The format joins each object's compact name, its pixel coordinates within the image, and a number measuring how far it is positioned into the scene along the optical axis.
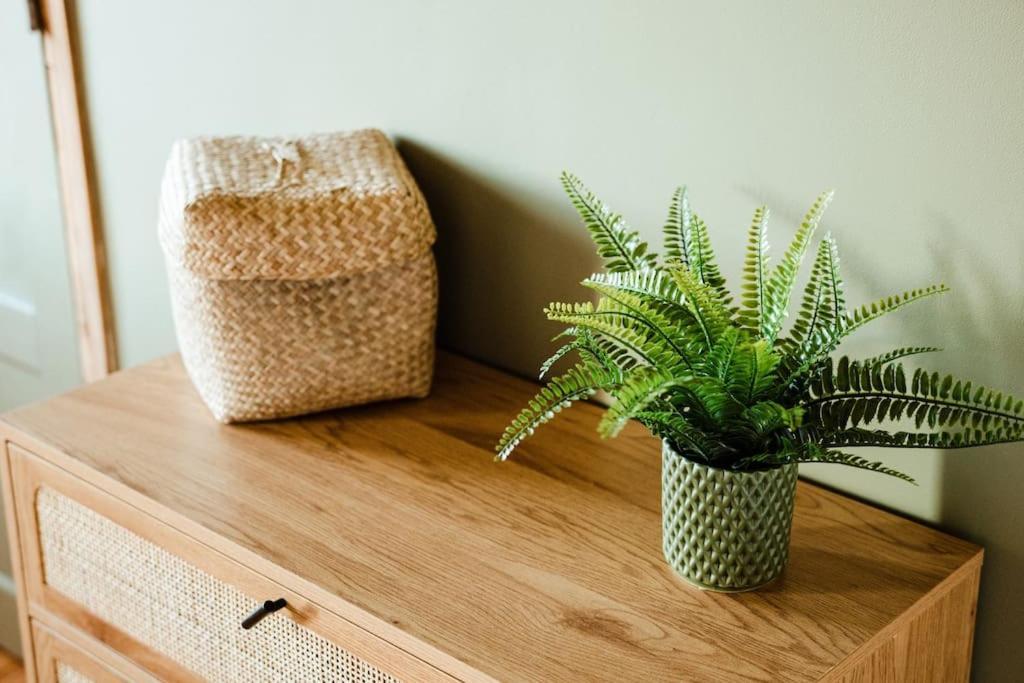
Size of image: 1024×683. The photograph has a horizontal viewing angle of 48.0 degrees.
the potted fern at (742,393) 0.97
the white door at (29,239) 1.89
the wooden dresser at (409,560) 1.00
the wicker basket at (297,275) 1.26
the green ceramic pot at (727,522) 1.01
